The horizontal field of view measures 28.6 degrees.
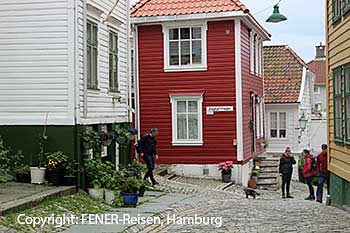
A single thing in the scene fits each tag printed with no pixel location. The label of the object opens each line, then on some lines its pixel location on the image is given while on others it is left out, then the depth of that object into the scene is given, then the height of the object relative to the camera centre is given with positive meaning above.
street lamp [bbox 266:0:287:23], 19.55 +2.94
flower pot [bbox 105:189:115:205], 15.10 -1.67
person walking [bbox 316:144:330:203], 18.91 -1.31
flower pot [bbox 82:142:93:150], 15.82 -0.56
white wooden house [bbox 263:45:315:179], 36.19 +1.10
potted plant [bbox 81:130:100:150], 15.80 -0.42
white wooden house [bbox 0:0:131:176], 15.62 +1.11
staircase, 27.95 -2.33
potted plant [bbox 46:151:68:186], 15.31 -1.01
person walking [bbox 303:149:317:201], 21.05 -1.55
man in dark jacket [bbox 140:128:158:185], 19.81 -0.88
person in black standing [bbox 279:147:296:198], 22.47 -1.51
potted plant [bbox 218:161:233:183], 24.59 -1.82
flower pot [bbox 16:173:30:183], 15.48 -1.27
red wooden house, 24.91 +1.46
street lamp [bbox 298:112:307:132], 34.97 -0.12
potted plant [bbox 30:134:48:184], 15.26 -1.17
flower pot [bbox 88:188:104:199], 15.52 -1.63
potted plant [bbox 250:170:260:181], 27.57 -2.20
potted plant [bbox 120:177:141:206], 14.96 -1.55
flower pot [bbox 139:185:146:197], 16.78 -1.72
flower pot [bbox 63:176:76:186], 15.40 -1.32
